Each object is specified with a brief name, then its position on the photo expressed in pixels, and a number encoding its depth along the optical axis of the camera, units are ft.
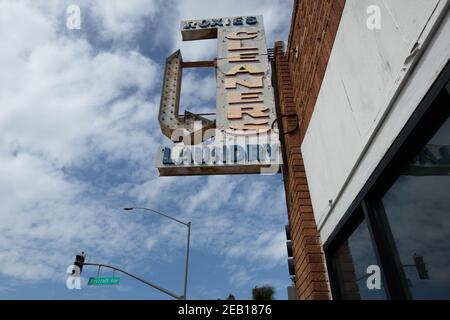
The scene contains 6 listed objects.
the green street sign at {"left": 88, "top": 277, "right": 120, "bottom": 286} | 45.44
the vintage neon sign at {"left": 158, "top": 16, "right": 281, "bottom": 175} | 18.47
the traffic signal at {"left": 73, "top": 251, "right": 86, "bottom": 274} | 44.88
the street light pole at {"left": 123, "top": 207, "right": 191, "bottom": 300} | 50.75
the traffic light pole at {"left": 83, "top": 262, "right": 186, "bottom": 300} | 45.47
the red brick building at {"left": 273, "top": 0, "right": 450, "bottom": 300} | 7.16
